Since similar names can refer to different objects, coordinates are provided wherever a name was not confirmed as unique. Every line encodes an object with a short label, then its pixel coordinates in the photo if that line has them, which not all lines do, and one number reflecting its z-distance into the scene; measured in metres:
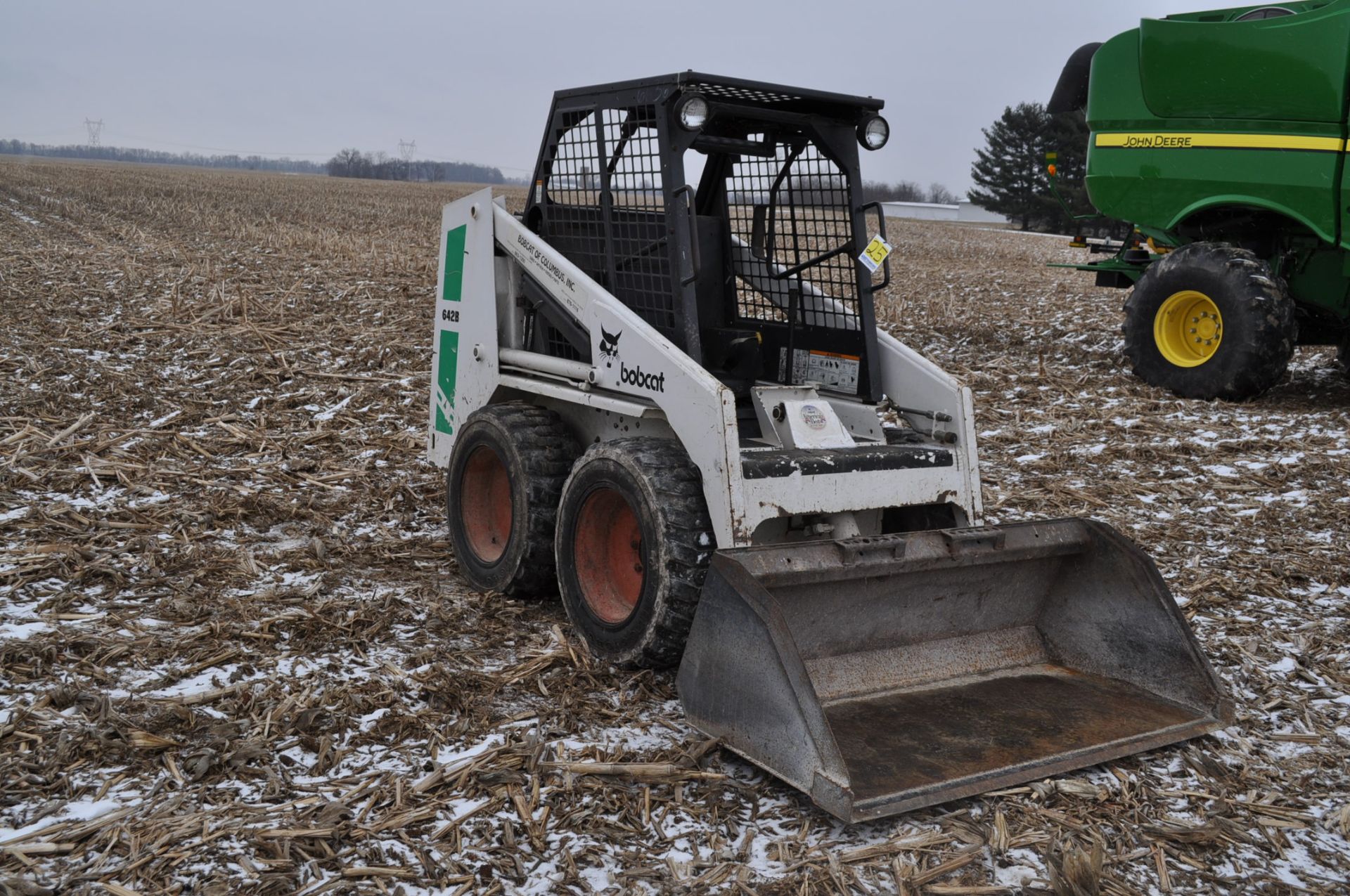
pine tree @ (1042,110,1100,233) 44.25
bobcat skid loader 3.65
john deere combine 8.52
